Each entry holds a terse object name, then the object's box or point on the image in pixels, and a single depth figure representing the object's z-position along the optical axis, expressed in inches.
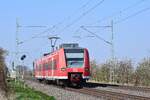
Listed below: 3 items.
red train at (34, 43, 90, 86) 1592.0
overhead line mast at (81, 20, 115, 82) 2323.5
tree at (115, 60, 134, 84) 2398.1
